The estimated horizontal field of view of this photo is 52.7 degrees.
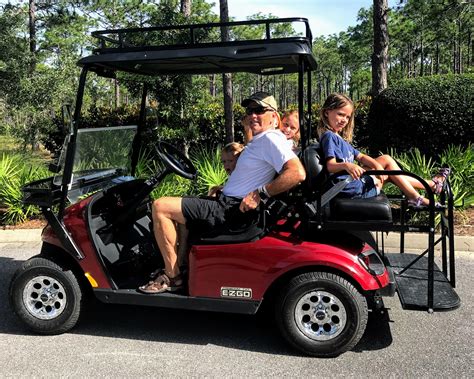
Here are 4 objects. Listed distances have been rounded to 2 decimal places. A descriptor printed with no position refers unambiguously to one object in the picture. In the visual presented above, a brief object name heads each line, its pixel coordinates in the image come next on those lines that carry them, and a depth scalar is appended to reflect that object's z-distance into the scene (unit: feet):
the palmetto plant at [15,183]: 21.35
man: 9.84
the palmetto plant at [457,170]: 19.40
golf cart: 9.44
